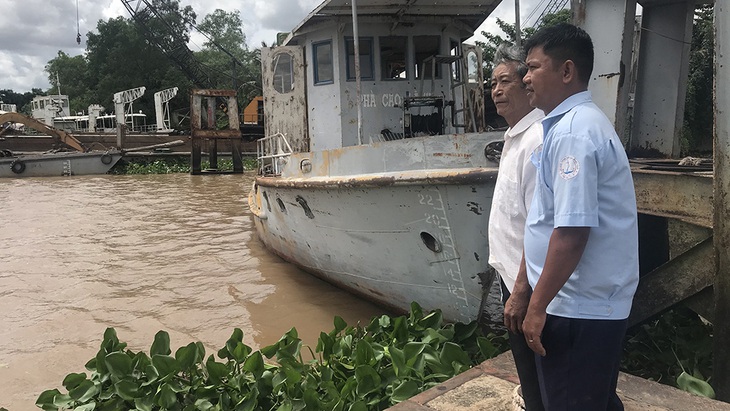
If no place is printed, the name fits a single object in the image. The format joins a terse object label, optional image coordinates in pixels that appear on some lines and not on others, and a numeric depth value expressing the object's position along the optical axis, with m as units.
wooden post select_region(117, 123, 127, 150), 22.28
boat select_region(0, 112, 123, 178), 19.47
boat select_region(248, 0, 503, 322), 3.74
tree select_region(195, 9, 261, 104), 40.47
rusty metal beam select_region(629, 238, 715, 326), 2.96
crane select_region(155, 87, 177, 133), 31.94
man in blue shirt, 1.36
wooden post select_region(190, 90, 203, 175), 17.08
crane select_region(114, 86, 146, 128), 31.48
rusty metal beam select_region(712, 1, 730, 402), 2.55
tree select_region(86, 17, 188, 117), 39.84
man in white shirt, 1.69
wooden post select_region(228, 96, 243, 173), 18.91
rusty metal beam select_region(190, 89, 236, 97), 16.62
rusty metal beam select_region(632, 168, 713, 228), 2.89
